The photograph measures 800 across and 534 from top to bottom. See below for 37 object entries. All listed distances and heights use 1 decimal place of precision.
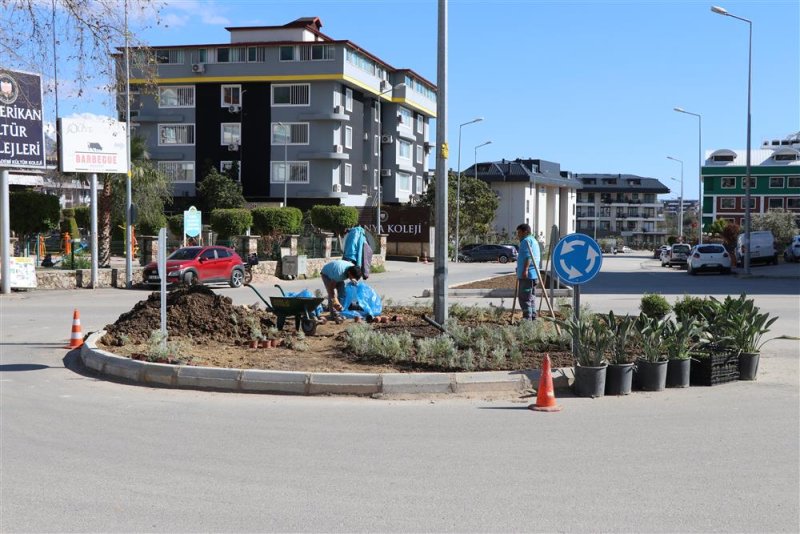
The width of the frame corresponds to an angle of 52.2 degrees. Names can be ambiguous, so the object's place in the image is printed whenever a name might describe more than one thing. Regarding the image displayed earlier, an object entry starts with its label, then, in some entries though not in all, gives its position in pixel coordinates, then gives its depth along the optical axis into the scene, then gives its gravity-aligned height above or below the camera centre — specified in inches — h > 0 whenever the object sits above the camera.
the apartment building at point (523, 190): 4013.3 +275.9
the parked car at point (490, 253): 2455.7 -26.9
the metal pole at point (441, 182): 480.4 +36.5
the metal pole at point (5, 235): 1000.2 +7.9
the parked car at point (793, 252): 1962.4 -15.2
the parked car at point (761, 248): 1772.9 -5.5
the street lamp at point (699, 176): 2384.6 +207.1
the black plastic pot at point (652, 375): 367.9 -58.8
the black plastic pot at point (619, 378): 360.8 -59.0
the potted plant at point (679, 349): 376.5 -48.5
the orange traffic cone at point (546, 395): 327.6 -60.6
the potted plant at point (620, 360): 361.1 -52.9
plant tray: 382.6 -58.4
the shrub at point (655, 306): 569.0 -42.6
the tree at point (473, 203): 2797.7 +142.9
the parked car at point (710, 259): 1534.2 -25.9
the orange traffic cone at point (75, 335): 520.7 -59.5
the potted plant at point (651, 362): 368.5 -53.0
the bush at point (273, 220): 1642.5 +46.2
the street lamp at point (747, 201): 1434.5 +79.1
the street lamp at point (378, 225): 2096.2 +48.9
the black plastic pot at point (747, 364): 398.0 -58.0
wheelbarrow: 485.7 -39.3
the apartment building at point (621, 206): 5644.7 +266.9
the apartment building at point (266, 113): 2453.2 +399.7
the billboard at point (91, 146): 1117.1 +134.2
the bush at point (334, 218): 1961.1 +61.4
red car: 1089.4 -33.5
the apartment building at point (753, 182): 3907.5 +309.8
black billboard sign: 989.8 +136.0
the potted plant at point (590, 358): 356.2 -50.0
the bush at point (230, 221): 1505.9 +40.6
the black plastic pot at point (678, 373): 376.8 -59.3
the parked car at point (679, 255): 2105.1 -25.3
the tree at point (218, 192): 2354.8 +148.0
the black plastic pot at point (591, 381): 355.9 -59.5
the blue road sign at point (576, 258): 386.3 -6.4
